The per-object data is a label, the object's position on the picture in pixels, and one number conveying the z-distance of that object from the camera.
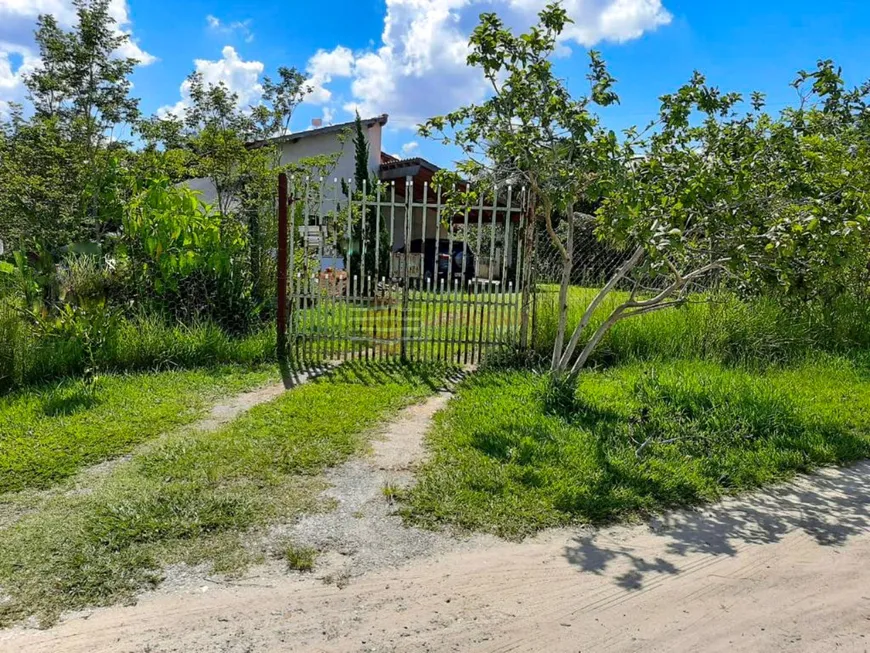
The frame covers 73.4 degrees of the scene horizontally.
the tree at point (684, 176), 4.04
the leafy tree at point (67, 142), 8.48
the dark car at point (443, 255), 14.37
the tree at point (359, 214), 6.77
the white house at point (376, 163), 16.61
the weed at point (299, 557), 2.89
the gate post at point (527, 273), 6.68
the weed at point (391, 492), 3.66
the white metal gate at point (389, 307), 6.85
